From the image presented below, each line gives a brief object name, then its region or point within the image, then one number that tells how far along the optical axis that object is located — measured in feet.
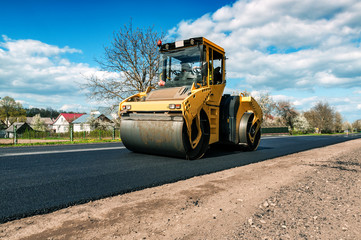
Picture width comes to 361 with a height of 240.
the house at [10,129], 149.26
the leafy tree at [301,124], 190.64
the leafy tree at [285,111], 186.60
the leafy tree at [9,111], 218.38
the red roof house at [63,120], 225.35
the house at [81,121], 129.37
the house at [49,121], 272.68
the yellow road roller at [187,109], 19.04
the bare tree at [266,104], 162.91
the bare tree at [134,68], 60.59
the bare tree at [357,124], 380.99
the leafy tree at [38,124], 189.24
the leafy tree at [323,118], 220.78
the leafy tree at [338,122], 241.08
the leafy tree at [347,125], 336.70
